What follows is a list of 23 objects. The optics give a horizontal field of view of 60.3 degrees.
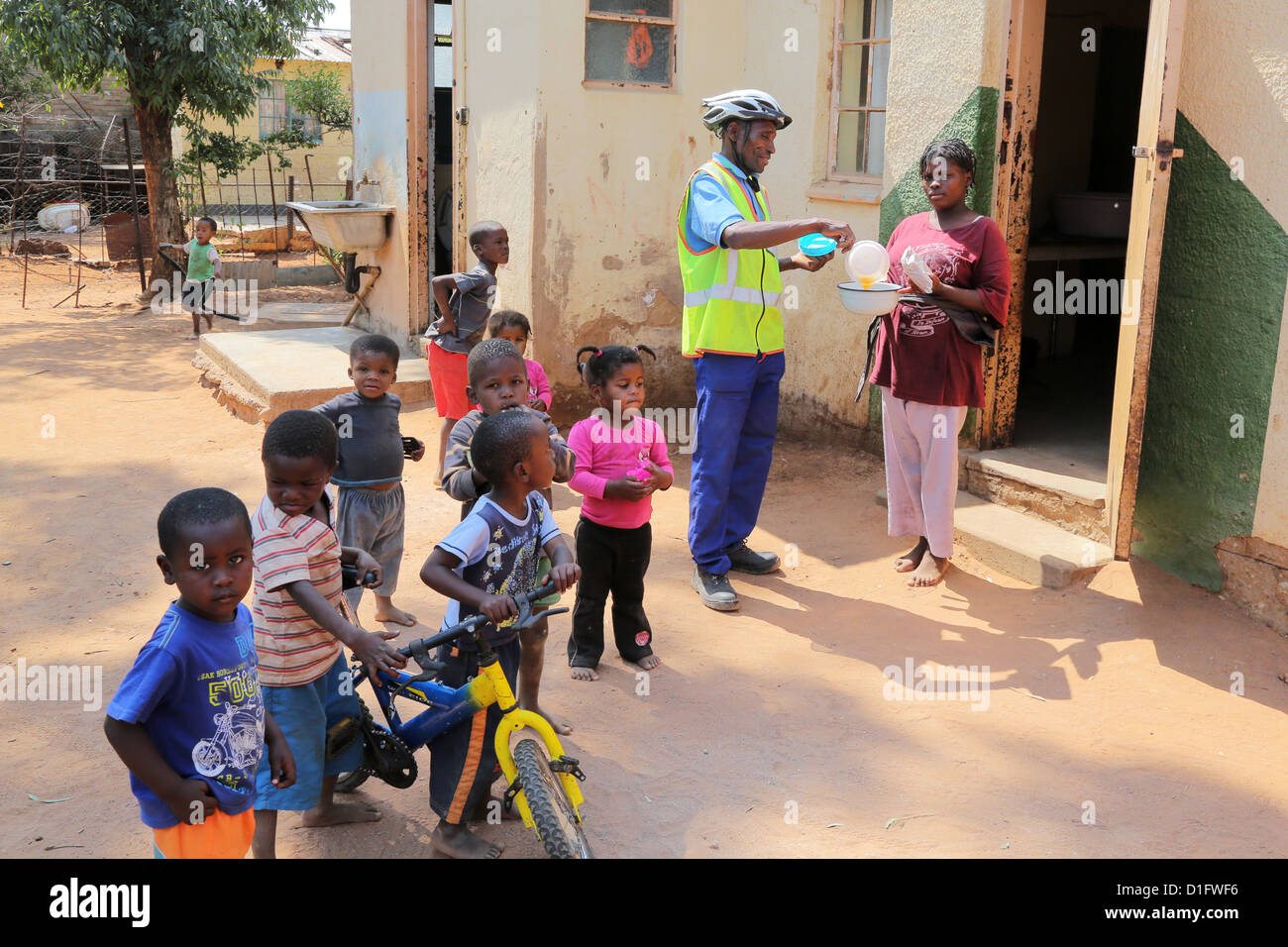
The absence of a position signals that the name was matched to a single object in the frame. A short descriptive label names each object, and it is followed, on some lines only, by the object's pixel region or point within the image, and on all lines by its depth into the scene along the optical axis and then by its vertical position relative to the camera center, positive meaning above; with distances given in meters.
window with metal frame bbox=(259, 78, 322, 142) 24.19 +2.13
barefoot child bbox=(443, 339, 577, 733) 3.31 -0.67
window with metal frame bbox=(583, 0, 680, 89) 7.04 +1.13
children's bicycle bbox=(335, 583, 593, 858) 2.57 -1.27
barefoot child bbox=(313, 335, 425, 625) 4.04 -0.83
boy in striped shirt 2.71 -0.92
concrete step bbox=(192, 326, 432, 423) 7.70 -1.13
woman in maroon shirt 4.70 -0.49
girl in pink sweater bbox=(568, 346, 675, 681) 3.81 -0.88
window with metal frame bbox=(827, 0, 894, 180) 6.56 +0.82
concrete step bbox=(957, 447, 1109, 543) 5.07 -1.19
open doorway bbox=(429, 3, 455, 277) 10.66 +0.83
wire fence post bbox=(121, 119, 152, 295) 13.70 -0.24
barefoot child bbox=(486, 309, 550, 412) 4.84 -0.48
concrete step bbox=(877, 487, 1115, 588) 4.82 -1.38
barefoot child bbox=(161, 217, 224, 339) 11.67 -0.54
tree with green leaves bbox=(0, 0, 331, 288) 11.93 +1.78
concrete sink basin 8.89 -0.05
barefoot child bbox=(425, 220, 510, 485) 5.90 -0.49
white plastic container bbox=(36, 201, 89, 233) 19.25 -0.11
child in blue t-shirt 2.12 -0.93
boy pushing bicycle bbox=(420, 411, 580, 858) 2.80 -0.88
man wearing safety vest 4.53 -0.41
